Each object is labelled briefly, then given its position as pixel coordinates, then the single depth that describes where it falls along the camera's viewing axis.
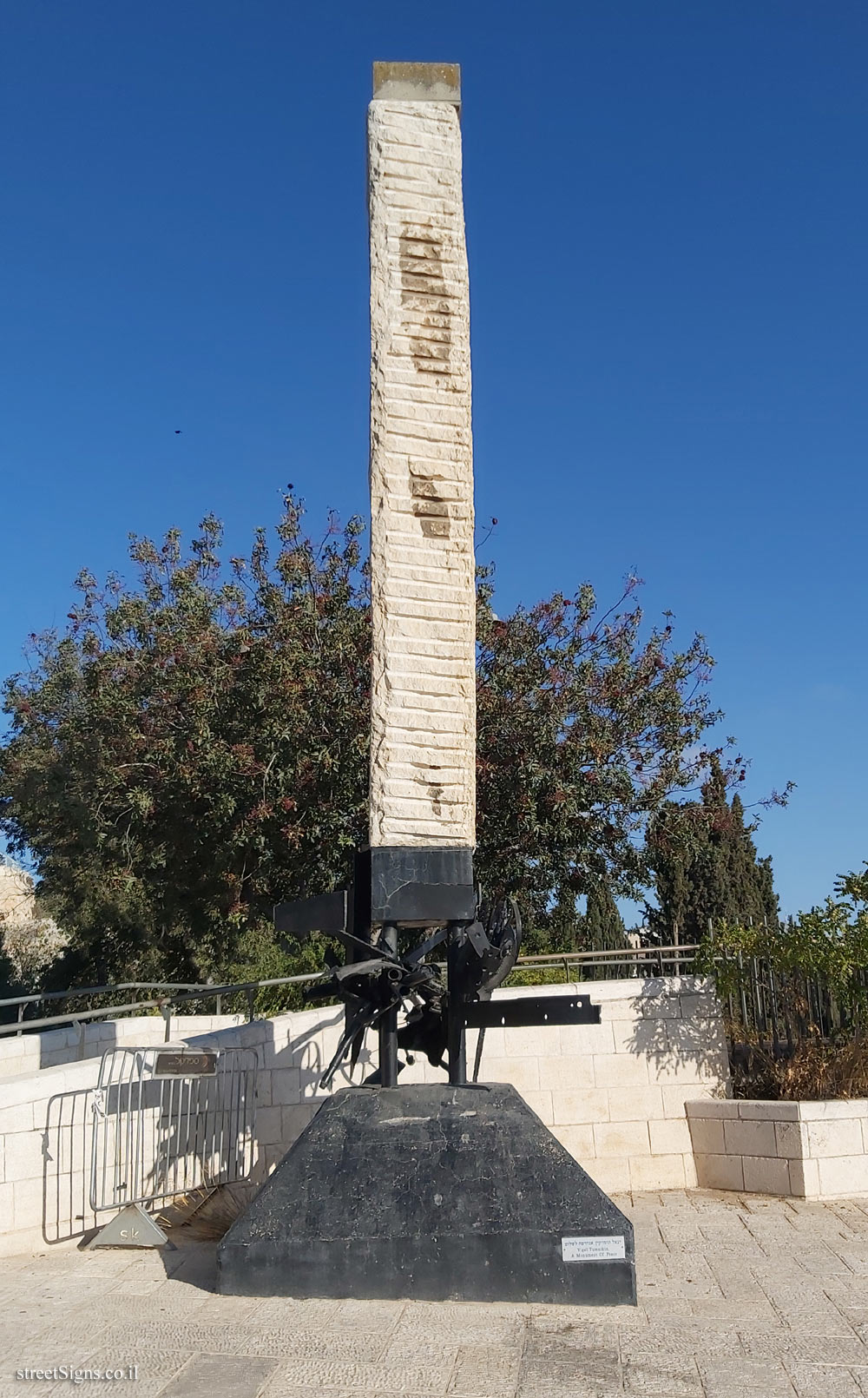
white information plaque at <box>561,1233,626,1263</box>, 5.17
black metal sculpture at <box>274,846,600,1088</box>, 6.18
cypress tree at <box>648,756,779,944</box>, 19.25
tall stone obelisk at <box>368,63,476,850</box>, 6.67
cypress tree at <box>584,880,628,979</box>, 19.39
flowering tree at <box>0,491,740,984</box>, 12.20
